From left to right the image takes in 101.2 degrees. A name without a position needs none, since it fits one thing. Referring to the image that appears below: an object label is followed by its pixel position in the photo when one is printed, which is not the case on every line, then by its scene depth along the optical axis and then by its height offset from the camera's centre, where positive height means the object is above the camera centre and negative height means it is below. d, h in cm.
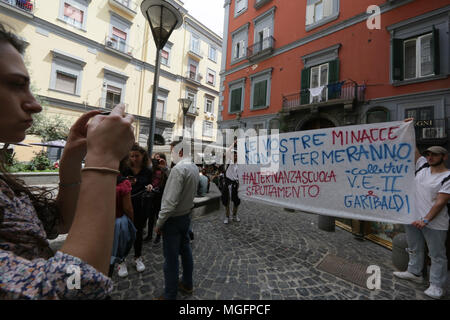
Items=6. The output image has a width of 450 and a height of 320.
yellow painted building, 1253 +885
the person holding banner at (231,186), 486 -48
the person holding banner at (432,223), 253 -62
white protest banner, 243 +4
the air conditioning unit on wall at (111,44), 1535 +1003
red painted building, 723 +557
